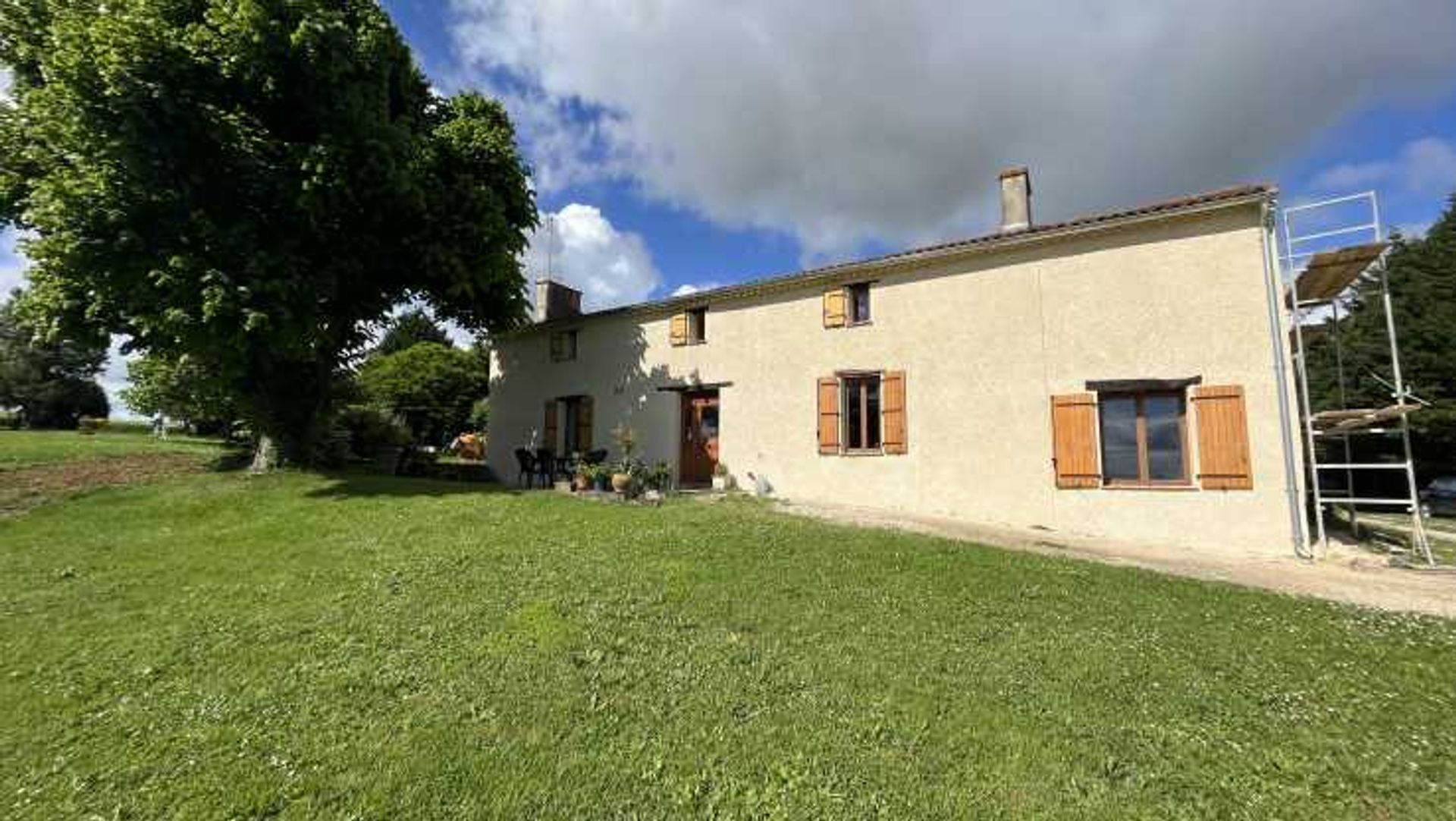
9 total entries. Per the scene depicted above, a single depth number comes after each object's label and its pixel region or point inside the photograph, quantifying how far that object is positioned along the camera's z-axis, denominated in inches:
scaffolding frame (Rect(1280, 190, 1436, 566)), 347.9
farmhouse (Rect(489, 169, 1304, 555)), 378.9
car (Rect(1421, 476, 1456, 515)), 911.5
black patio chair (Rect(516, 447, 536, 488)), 629.6
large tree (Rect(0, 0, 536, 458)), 382.9
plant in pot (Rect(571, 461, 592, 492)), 521.0
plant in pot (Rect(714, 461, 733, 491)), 567.8
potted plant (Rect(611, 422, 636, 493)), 488.8
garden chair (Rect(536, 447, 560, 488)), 613.6
